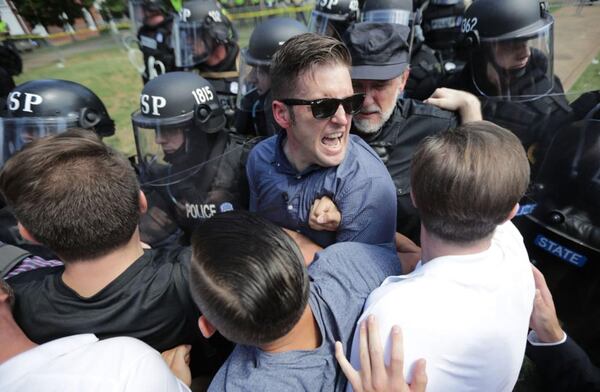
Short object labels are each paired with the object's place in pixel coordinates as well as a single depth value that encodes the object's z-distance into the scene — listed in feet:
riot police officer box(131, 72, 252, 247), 7.03
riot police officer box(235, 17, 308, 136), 10.39
